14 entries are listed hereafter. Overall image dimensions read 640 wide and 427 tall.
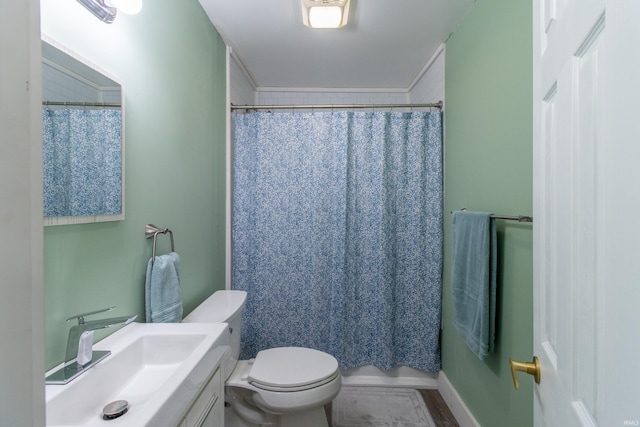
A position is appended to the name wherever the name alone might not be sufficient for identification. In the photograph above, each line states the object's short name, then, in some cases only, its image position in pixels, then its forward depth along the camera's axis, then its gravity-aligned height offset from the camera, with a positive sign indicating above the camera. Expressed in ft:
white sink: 2.11 -1.47
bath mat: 5.79 -4.19
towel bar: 3.56 -0.09
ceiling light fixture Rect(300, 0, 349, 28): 4.94 +3.51
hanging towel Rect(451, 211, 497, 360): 4.34 -1.10
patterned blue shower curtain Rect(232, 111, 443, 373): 6.76 -0.51
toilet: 4.31 -2.60
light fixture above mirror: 2.77 +2.04
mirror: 2.42 +0.67
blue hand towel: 3.60 -1.02
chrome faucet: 2.41 -1.22
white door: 1.07 +0.00
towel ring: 3.70 -0.28
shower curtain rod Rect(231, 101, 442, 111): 6.66 +2.42
